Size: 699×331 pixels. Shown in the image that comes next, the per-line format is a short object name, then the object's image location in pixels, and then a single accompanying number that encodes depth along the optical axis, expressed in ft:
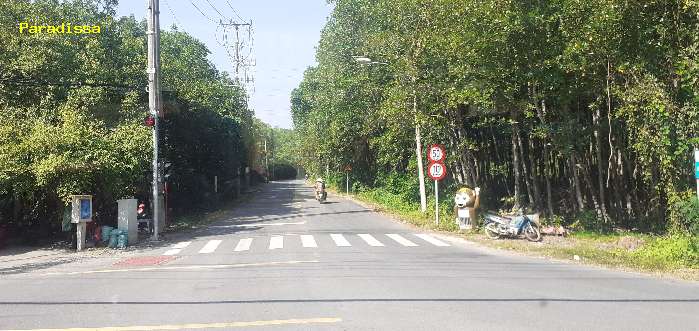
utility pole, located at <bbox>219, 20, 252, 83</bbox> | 178.19
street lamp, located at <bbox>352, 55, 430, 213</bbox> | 88.93
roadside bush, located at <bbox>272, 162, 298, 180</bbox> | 379.02
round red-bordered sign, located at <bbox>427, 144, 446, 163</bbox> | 77.00
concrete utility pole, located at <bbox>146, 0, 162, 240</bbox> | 67.56
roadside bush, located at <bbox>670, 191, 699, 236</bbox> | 48.19
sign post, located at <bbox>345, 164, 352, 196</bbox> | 159.28
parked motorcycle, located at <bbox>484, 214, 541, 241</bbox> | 60.39
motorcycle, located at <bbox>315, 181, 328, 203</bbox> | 126.93
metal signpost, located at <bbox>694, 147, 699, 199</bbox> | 42.02
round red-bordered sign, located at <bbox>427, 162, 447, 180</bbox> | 77.20
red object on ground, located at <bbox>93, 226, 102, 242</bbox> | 61.98
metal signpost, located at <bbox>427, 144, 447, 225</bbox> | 77.10
